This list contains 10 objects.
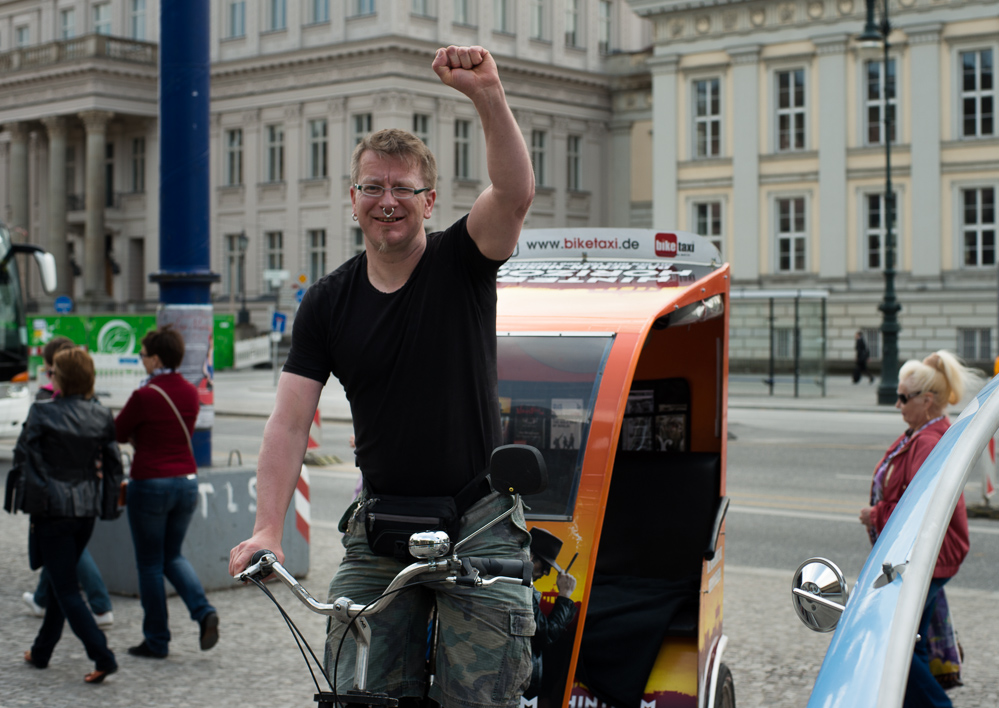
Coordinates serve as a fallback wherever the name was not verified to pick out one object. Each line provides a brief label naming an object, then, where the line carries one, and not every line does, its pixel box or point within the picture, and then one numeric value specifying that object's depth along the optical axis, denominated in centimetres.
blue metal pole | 736
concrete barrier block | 714
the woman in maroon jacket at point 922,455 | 456
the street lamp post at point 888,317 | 2502
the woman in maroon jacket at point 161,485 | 587
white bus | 1568
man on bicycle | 290
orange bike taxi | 405
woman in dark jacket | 546
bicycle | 250
